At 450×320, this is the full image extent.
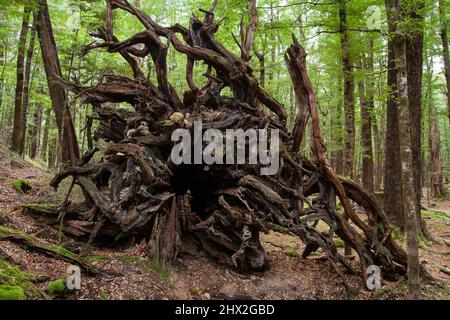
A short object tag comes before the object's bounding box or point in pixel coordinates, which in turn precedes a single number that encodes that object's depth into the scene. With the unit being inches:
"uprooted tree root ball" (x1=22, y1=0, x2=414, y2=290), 236.7
